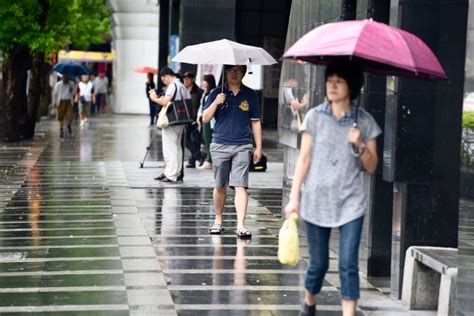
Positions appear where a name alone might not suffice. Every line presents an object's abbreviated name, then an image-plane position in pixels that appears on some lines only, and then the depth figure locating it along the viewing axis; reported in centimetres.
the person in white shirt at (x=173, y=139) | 1781
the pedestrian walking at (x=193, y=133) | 2084
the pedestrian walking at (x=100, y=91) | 5106
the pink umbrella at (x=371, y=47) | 672
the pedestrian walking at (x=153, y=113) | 3799
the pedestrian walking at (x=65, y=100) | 3195
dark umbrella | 3297
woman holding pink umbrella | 703
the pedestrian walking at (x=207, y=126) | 1967
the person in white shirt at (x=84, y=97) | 3975
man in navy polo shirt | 1173
